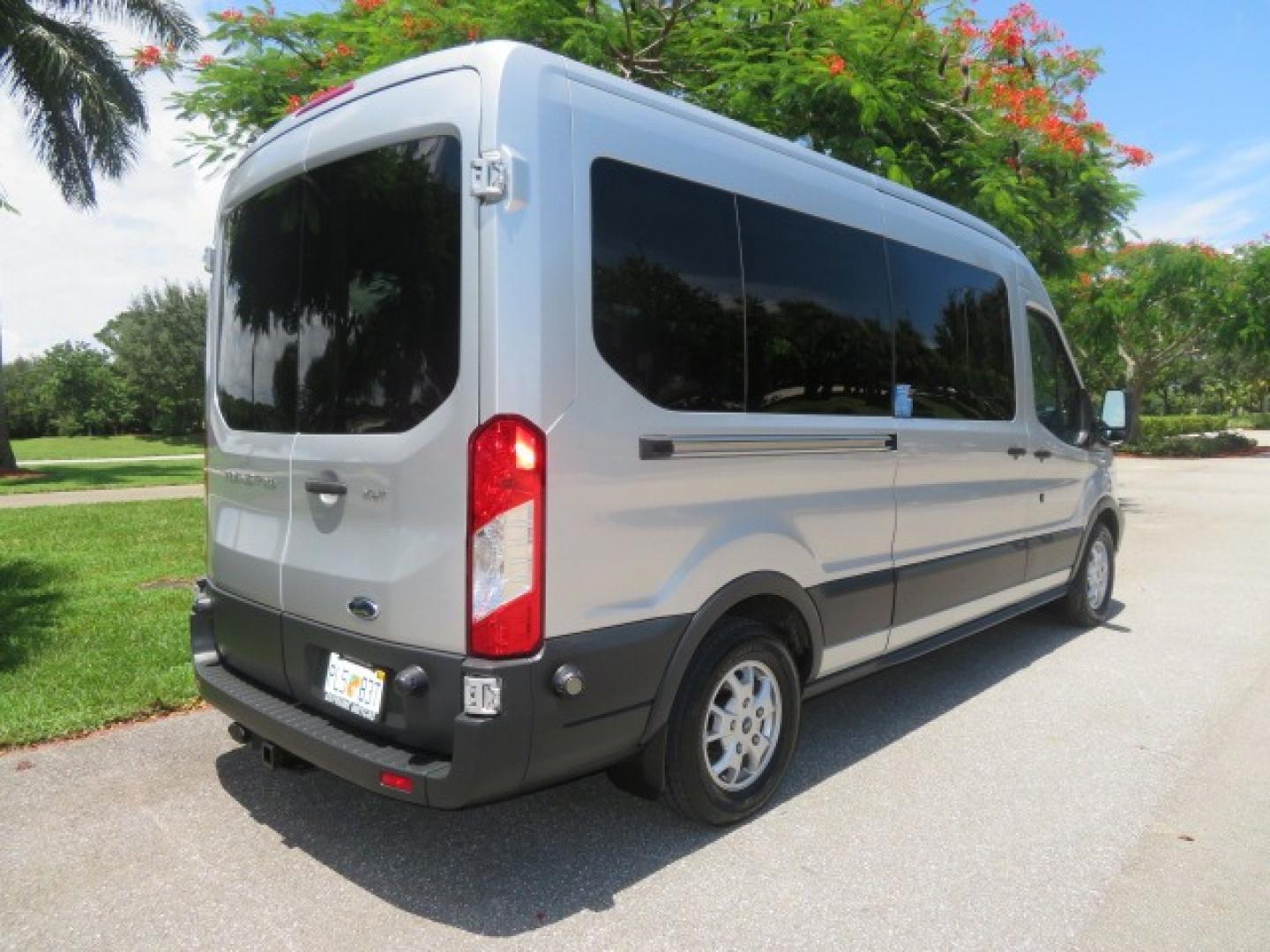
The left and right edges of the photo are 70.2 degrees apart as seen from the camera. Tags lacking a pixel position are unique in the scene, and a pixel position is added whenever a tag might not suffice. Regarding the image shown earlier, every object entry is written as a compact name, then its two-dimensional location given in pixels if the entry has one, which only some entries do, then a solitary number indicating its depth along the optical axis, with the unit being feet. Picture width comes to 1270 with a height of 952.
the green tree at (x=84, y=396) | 155.12
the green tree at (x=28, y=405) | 159.63
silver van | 8.26
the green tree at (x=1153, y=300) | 70.85
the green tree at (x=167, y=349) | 139.33
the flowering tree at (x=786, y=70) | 24.77
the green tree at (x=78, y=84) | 54.95
